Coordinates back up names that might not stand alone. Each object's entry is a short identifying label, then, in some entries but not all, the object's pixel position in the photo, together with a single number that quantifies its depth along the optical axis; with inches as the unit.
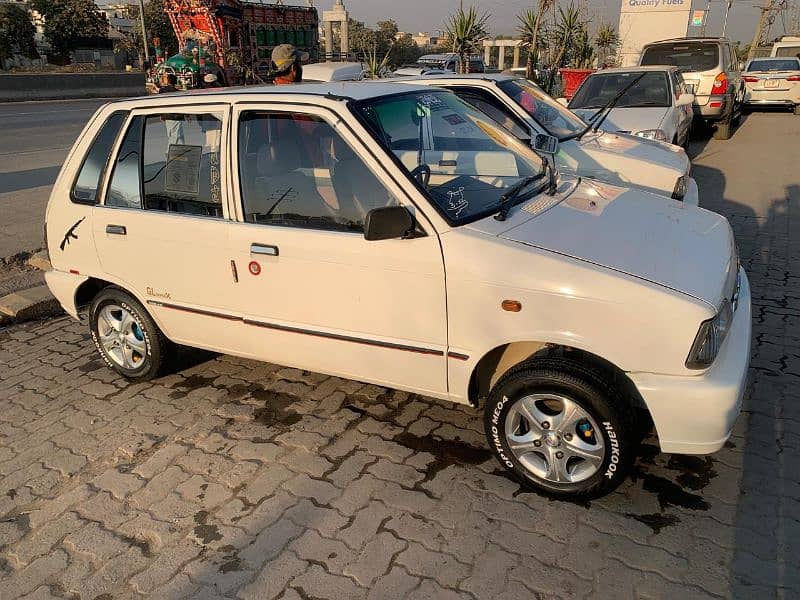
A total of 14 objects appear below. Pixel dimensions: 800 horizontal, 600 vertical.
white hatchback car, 106.6
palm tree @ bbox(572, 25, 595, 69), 820.6
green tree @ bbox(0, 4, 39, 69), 1641.2
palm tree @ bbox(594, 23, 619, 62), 1075.5
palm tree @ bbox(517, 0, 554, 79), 747.4
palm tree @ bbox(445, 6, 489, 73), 717.3
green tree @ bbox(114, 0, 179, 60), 1897.1
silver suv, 500.7
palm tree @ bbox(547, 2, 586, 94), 776.9
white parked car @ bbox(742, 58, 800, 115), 701.3
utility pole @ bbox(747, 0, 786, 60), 1692.9
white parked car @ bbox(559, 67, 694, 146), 331.9
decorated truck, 971.9
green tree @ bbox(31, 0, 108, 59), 1786.4
